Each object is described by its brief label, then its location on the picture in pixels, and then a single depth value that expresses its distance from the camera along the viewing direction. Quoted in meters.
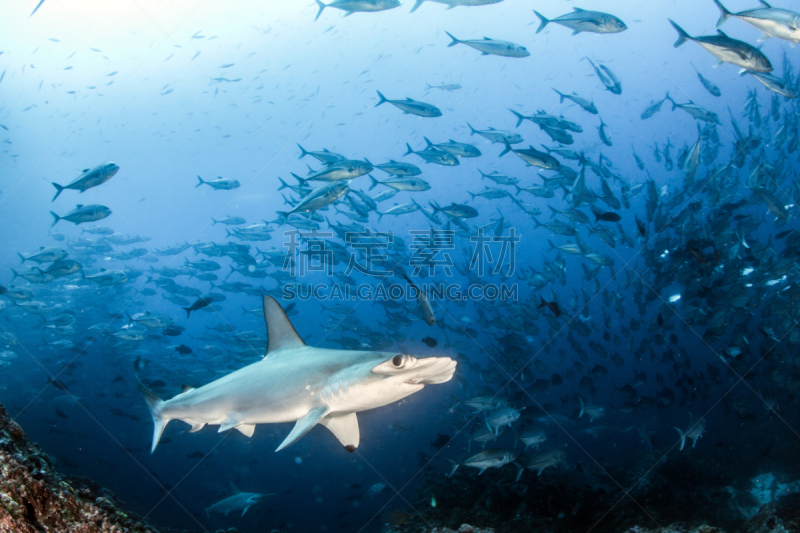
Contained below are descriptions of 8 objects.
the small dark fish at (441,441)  7.26
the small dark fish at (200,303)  8.45
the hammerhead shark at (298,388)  2.59
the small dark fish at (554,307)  6.12
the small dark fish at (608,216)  6.54
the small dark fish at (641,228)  6.39
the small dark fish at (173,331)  9.91
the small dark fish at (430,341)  7.10
